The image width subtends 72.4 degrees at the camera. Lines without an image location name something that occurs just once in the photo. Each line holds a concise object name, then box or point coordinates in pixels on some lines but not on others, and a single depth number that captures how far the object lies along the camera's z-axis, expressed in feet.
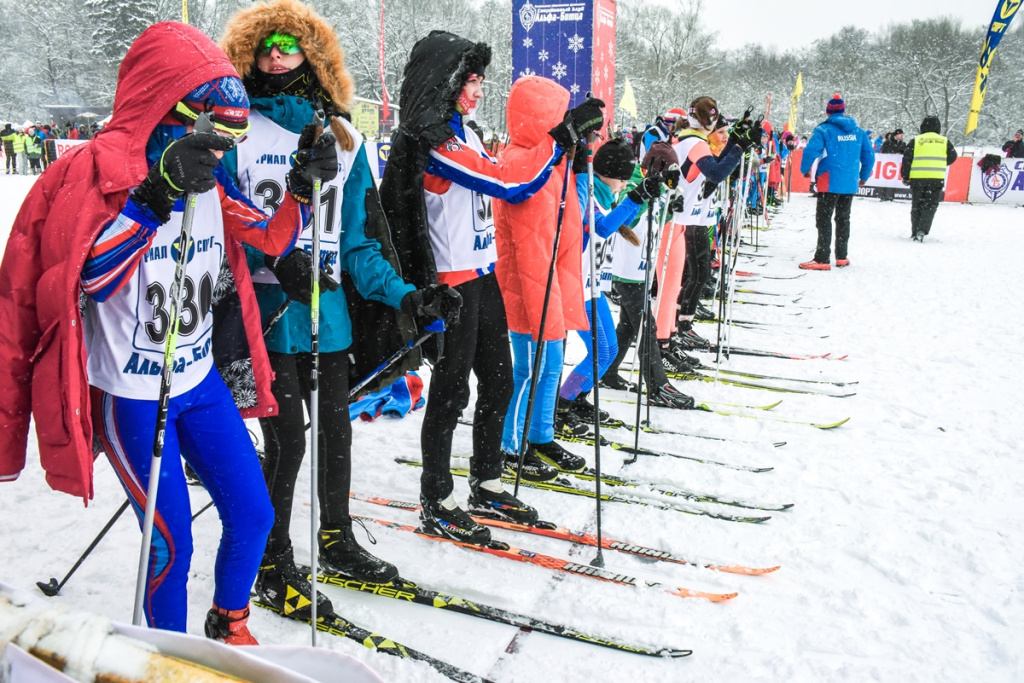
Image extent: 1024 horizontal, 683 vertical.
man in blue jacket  34.65
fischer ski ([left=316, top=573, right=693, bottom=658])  8.04
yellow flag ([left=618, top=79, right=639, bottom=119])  38.94
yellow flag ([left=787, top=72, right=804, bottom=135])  70.89
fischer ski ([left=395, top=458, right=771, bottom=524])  11.27
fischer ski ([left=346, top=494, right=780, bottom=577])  9.74
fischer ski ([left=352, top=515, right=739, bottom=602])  9.08
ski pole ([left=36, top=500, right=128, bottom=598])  8.59
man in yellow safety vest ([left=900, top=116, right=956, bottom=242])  40.50
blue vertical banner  37.32
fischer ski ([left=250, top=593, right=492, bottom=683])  7.49
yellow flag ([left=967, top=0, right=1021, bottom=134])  45.83
